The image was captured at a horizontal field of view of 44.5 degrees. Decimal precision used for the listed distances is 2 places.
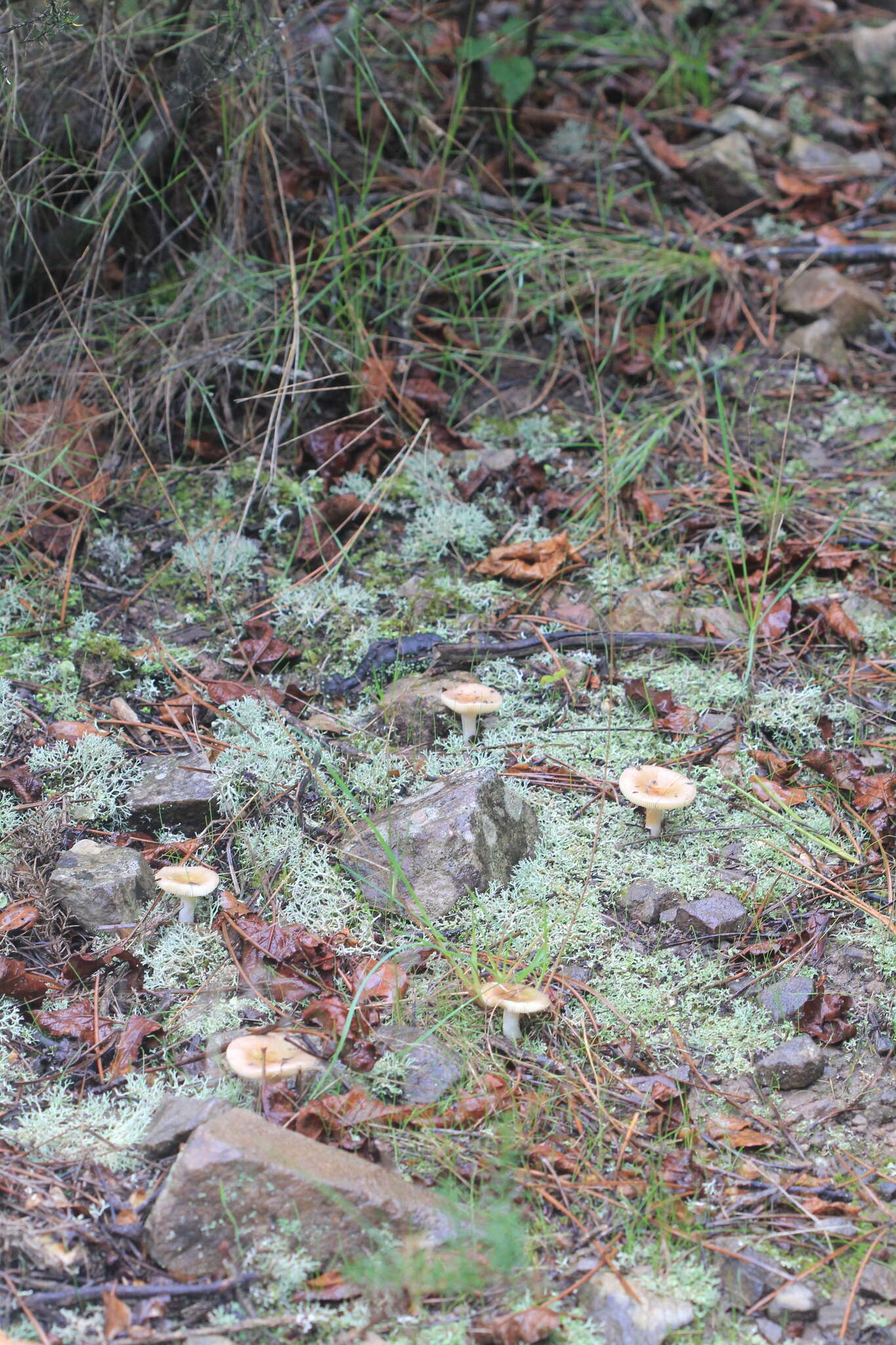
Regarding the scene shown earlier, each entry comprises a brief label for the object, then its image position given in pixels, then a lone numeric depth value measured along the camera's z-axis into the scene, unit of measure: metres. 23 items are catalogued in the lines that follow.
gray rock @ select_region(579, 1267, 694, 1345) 1.80
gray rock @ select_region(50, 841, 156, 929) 2.51
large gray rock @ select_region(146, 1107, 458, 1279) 1.87
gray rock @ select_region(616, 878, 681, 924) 2.62
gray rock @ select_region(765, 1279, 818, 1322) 1.84
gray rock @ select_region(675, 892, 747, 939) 2.57
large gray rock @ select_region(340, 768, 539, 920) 2.61
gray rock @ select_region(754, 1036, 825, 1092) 2.25
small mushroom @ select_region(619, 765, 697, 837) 2.65
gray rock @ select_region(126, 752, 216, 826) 2.81
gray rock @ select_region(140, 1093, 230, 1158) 2.01
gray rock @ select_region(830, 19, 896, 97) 5.67
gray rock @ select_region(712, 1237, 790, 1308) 1.88
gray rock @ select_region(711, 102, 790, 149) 5.28
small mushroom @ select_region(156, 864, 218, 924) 2.41
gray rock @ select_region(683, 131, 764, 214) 4.99
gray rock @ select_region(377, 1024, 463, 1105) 2.17
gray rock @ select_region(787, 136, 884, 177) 5.25
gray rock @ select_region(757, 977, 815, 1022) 2.38
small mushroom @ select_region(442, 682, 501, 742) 2.96
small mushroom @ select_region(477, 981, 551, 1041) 2.20
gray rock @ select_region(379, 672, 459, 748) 3.14
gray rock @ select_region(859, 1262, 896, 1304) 1.88
